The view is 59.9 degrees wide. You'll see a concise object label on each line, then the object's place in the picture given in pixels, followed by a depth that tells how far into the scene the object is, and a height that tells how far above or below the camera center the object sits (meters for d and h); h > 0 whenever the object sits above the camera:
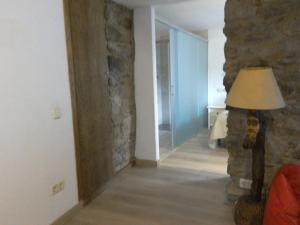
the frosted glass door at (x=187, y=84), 4.30 -0.12
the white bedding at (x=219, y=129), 4.38 -0.87
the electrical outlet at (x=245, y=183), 2.50 -1.03
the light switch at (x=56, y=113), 2.29 -0.26
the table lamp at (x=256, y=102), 1.89 -0.19
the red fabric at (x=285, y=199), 1.59 -0.79
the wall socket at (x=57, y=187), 2.31 -0.94
